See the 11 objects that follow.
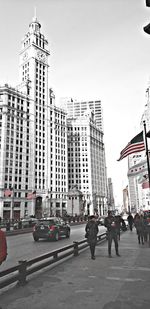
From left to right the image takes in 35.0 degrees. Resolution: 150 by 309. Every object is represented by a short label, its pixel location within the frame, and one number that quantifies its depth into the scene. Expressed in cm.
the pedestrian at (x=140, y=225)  1488
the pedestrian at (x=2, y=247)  502
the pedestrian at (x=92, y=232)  1044
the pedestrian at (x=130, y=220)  2494
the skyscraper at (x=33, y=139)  8806
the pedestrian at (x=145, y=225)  1539
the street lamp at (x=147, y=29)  589
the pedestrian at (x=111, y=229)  1100
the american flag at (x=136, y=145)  1908
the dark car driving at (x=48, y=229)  1636
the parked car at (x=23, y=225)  2917
